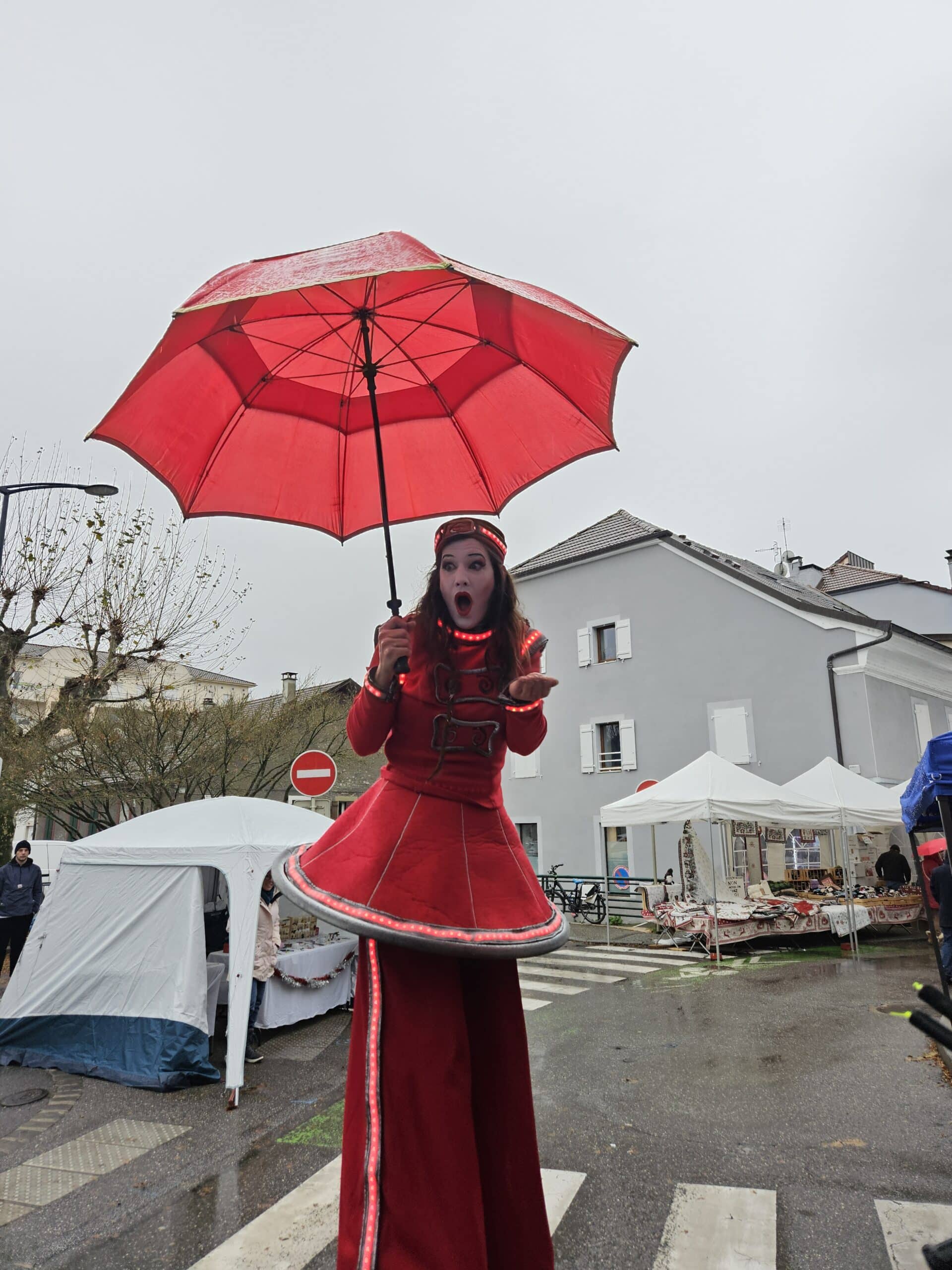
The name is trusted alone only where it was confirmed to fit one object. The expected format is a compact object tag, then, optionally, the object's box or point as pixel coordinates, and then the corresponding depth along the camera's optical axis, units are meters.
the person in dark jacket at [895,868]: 16.70
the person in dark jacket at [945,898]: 7.76
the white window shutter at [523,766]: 23.20
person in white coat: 6.98
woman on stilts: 1.99
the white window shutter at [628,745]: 21.44
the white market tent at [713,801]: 12.37
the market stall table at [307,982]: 7.43
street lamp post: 11.54
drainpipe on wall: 18.31
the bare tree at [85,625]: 13.66
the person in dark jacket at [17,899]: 9.84
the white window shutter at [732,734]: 19.59
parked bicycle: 18.47
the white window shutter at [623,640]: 22.19
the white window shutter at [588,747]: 22.31
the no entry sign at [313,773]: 9.52
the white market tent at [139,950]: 6.27
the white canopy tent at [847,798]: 13.21
